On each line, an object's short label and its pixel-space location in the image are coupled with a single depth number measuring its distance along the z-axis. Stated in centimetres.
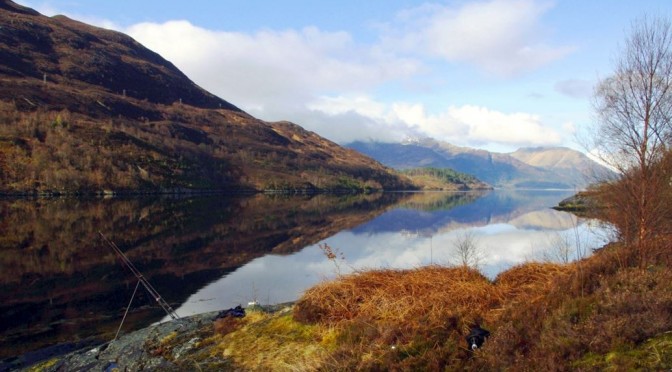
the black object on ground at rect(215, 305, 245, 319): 1398
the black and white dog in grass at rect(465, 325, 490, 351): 849
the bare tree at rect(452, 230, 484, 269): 3085
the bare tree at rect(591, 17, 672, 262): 1706
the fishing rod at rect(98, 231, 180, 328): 2115
